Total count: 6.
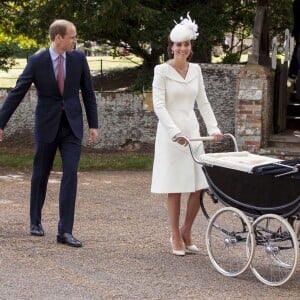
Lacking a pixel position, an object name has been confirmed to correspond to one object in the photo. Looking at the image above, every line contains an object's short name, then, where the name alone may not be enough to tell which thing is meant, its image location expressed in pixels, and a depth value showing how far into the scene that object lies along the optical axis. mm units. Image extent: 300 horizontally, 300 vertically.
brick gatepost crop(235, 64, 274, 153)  24547
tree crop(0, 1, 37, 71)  29797
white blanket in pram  12074
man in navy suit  14445
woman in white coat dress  13484
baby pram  11703
